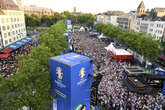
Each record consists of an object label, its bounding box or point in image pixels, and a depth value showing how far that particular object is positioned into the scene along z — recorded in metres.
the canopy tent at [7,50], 30.99
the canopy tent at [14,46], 34.28
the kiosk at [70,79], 9.23
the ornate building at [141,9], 68.75
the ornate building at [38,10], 125.65
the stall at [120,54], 28.61
